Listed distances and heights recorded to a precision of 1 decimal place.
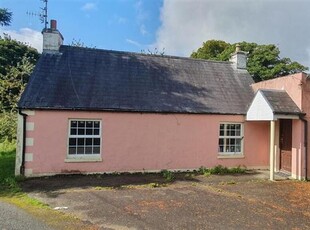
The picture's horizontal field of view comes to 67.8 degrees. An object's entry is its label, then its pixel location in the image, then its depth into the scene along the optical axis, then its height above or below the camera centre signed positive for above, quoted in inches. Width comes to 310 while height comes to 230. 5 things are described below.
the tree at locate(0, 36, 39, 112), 714.3 +114.6
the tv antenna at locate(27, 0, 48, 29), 544.7 +257.7
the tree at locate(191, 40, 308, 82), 1072.9 +314.2
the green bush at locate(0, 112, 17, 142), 686.4 -13.2
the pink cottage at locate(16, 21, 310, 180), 391.6 +13.7
